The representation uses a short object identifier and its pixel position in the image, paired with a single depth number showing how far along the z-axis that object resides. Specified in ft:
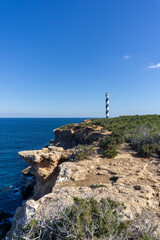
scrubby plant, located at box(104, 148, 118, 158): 34.19
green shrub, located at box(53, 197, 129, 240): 11.39
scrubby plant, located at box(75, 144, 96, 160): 34.32
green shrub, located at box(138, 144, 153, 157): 34.68
